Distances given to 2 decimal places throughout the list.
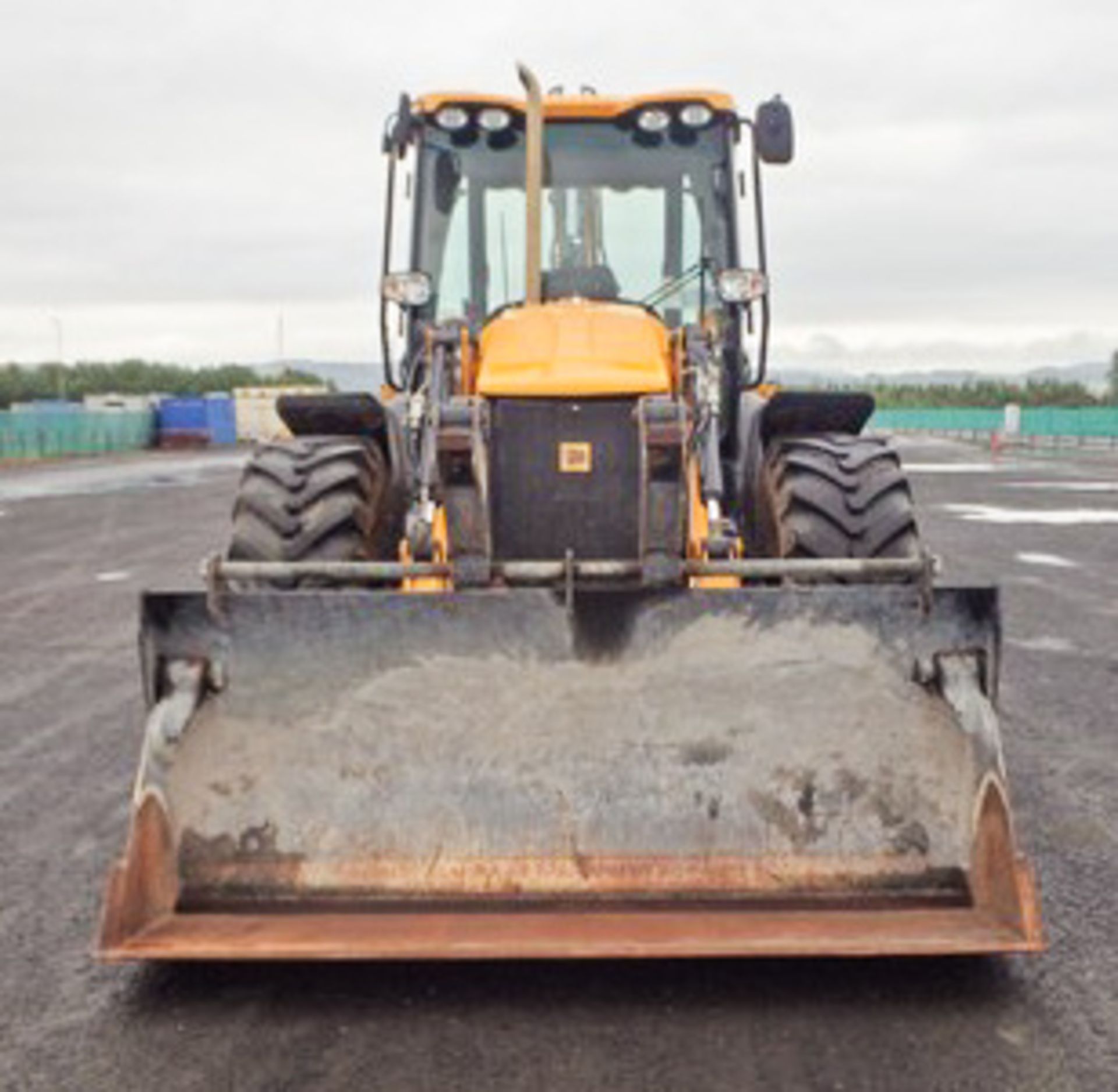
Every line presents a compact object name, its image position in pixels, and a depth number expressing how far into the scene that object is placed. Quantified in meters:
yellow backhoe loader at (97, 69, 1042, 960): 3.69
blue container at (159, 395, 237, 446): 53.12
